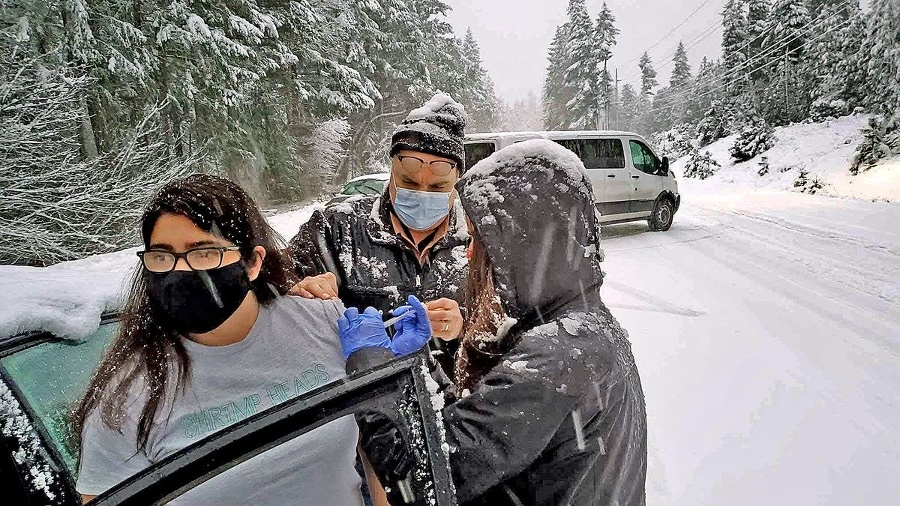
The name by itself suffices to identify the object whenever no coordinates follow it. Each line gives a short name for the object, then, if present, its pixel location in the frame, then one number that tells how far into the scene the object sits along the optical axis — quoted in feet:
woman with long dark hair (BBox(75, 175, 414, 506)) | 4.02
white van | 33.12
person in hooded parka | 3.57
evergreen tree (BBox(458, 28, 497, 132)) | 109.29
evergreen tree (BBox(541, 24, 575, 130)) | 141.16
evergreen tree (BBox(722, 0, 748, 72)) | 117.70
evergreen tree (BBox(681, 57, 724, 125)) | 147.84
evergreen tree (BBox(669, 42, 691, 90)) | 178.11
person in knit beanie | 7.70
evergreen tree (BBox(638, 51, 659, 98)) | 202.98
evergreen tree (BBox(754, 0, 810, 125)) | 104.03
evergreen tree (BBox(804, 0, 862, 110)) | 87.30
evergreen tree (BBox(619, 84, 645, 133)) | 218.59
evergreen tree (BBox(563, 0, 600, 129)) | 124.88
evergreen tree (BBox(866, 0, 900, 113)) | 58.13
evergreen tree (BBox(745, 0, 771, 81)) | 112.66
